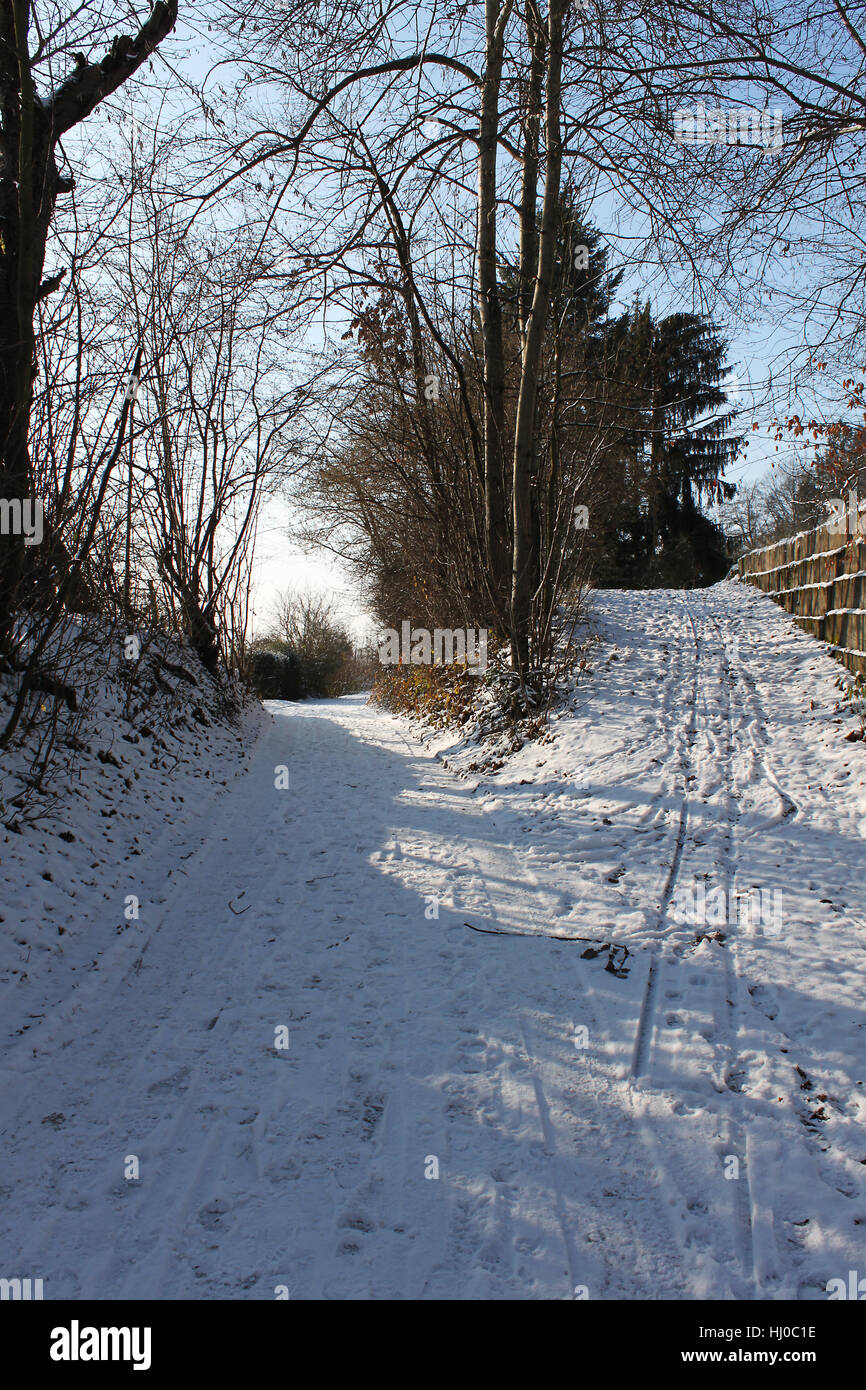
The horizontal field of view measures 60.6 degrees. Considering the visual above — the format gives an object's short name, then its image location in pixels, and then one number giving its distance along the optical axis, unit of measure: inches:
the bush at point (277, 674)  1061.1
